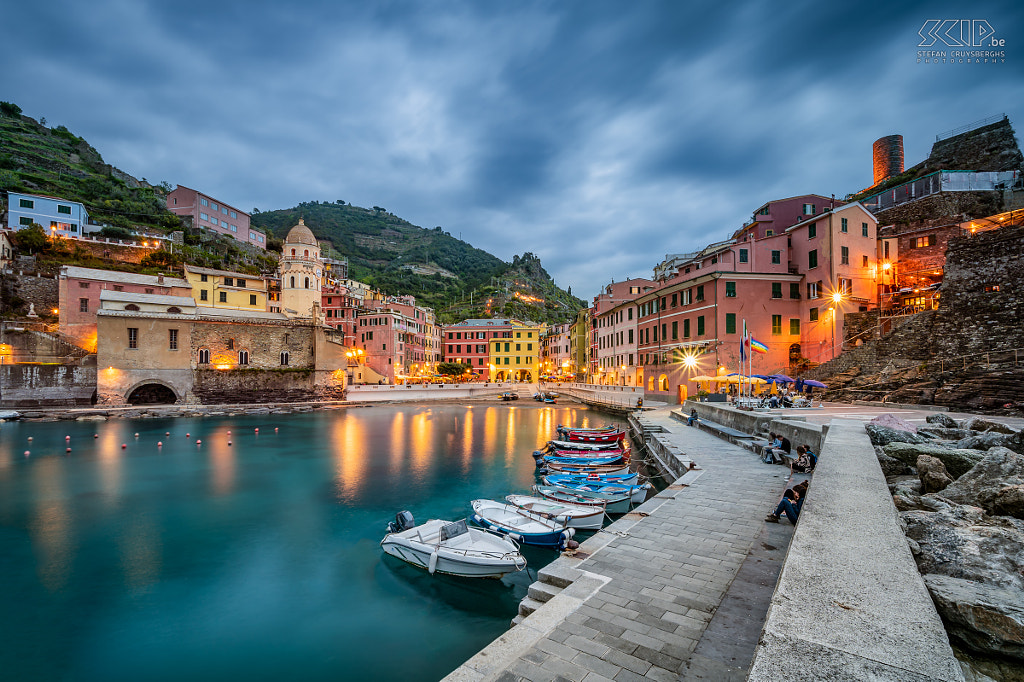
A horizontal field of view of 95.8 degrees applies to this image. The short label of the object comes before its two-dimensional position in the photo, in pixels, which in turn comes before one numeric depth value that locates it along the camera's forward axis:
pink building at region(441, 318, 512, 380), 85.06
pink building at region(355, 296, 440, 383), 66.00
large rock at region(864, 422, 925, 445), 10.02
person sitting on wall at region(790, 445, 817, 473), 11.47
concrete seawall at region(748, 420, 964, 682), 2.38
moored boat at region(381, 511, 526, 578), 10.48
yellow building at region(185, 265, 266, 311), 55.94
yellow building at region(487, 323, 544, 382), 84.81
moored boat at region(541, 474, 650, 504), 15.30
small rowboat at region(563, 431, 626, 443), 23.97
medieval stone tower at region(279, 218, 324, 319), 60.31
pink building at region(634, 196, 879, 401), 33.03
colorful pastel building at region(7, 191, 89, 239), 57.00
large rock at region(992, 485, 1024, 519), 5.53
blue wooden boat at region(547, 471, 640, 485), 16.74
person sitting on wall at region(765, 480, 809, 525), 8.27
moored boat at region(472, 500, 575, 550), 11.96
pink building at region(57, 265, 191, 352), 47.34
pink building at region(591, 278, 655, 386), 49.28
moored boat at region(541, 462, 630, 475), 18.39
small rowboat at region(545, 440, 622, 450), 21.91
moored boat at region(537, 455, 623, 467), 19.87
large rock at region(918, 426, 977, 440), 11.03
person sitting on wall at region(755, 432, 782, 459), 14.25
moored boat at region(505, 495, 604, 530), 12.88
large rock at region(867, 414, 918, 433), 10.91
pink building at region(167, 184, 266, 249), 74.81
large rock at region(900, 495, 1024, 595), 4.05
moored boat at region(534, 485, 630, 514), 14.45
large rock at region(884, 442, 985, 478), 7.88
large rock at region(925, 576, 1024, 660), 3.10
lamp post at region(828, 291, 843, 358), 31.25
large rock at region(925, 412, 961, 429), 12.18
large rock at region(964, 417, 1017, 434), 10.23
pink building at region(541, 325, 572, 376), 88.00
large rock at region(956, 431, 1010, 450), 9.05
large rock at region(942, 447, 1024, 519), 5.95
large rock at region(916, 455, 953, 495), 7.20
